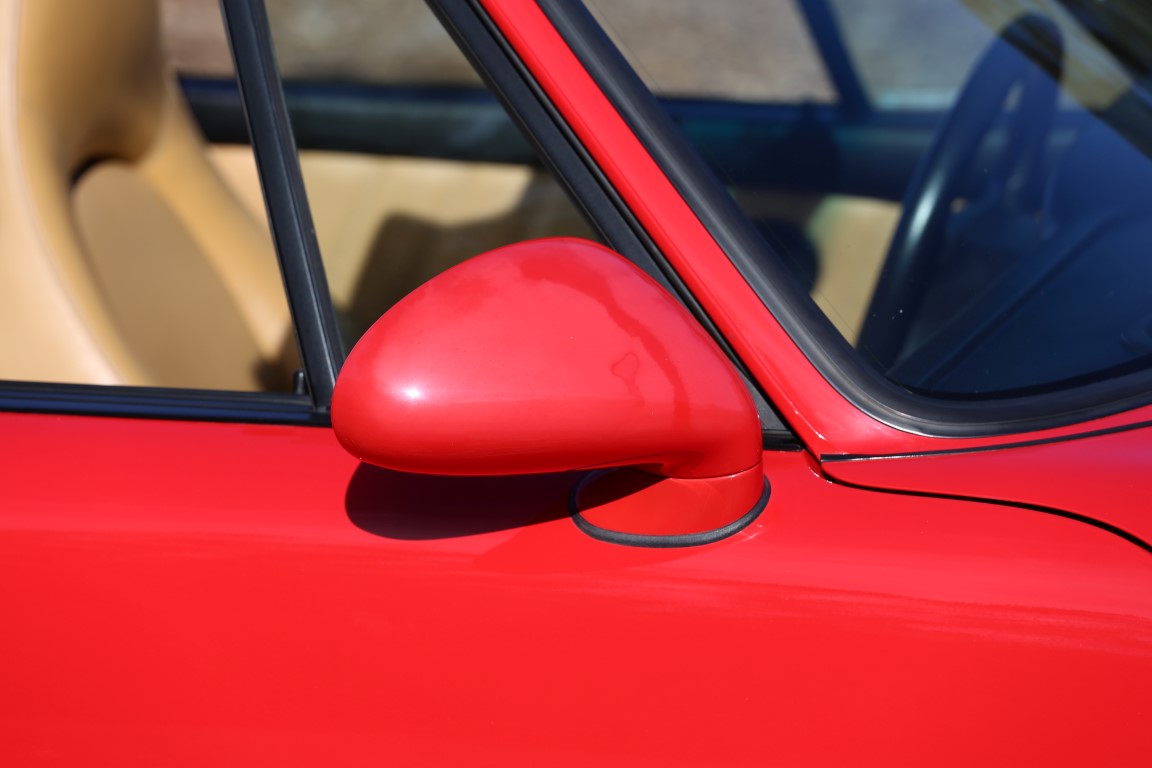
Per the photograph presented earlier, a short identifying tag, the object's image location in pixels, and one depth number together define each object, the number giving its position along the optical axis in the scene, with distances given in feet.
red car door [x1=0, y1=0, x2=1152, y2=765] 4.50
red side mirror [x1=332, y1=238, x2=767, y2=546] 4.37
